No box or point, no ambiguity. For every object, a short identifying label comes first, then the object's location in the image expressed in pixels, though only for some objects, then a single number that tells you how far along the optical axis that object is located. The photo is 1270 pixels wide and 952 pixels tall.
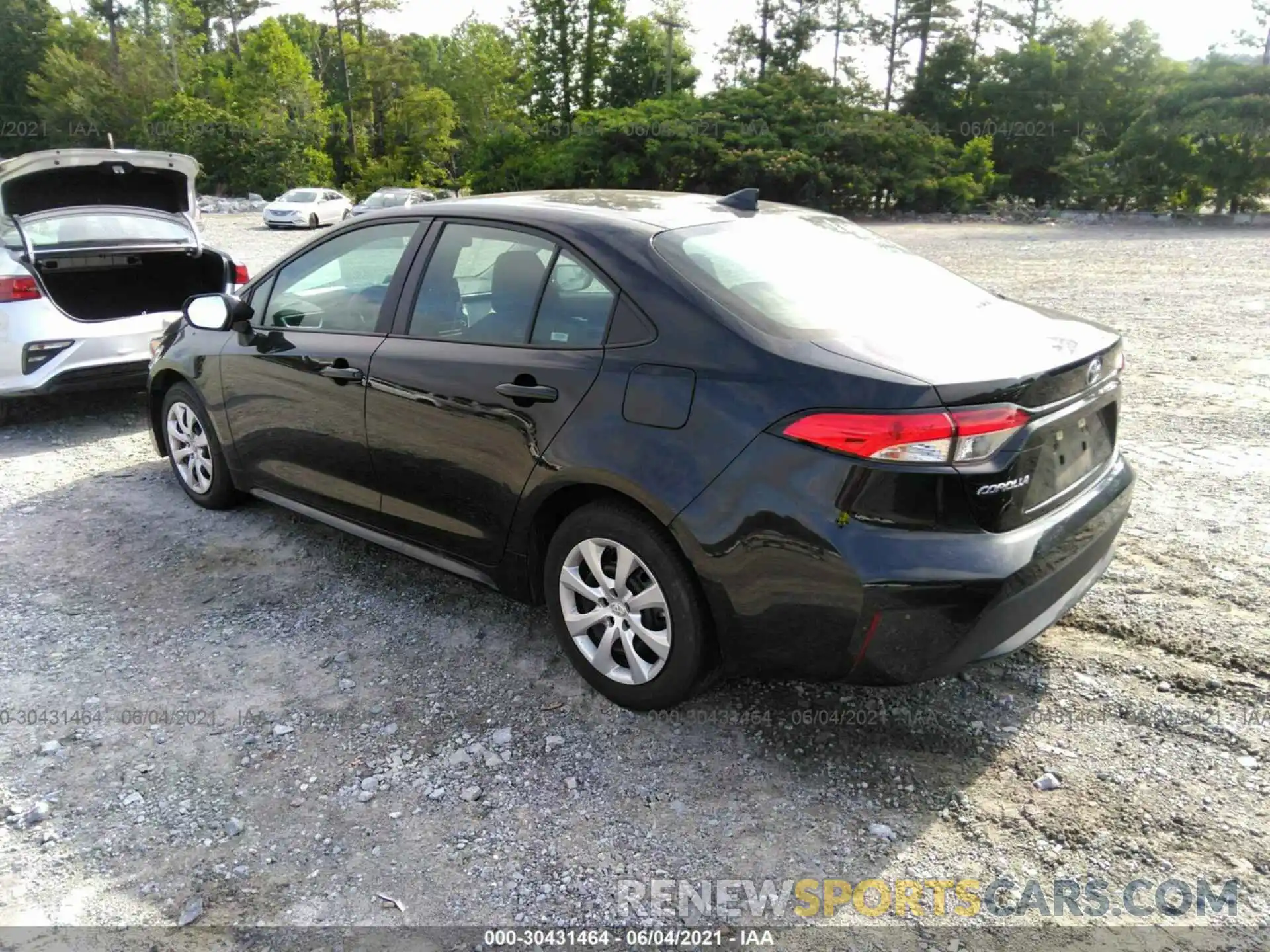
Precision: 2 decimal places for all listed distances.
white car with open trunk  6.18
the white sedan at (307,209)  30.64
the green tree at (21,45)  64.44
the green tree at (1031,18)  48.56
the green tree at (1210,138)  26.00
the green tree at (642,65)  46.94
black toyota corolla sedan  2.56
